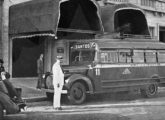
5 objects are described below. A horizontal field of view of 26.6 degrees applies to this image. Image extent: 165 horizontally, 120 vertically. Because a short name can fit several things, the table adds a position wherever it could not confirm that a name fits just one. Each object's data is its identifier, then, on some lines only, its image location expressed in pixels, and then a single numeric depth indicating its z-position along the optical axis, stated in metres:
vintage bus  12.73
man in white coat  11.56
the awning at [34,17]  16.70
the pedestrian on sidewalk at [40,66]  16.19
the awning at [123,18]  20.25
